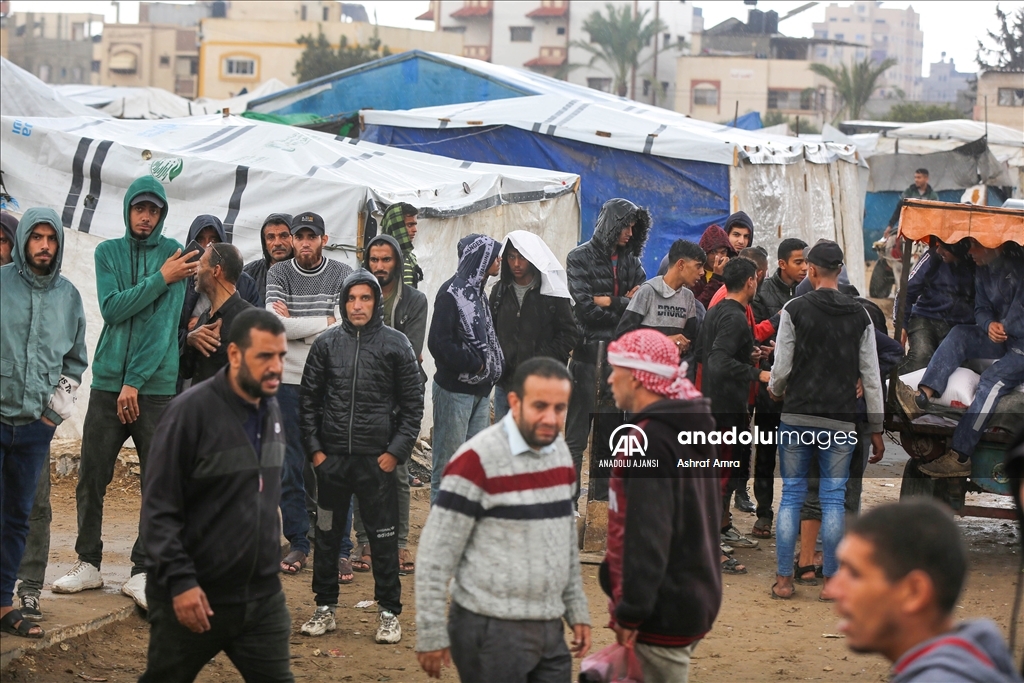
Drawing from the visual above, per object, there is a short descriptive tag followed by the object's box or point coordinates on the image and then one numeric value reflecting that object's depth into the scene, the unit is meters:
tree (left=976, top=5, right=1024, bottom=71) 60.06
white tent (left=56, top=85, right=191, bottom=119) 27.14
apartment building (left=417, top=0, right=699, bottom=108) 75.62
